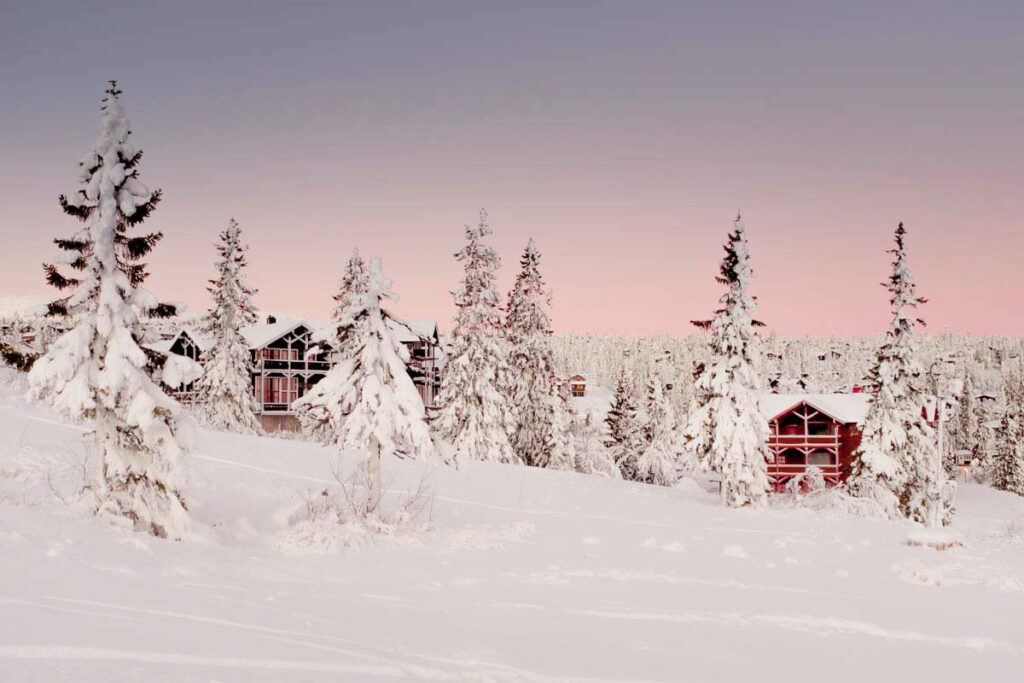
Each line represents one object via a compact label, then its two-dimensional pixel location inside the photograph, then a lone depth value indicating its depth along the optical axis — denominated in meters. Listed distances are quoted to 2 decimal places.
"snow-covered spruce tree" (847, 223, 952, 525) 35.34
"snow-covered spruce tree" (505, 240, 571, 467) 48.88
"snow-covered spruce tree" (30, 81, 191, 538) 14.21
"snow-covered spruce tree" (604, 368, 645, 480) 61.53
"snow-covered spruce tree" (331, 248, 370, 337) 50.88
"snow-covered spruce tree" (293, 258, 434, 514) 19.33
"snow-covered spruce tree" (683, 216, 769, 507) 32.12
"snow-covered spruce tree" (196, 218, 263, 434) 44.62
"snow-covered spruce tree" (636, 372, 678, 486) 56.88
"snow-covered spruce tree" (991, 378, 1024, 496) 84.44
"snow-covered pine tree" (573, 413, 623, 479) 53.19
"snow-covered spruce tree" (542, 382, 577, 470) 48.94
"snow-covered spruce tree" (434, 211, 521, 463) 43.66
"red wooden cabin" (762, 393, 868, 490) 53.19
